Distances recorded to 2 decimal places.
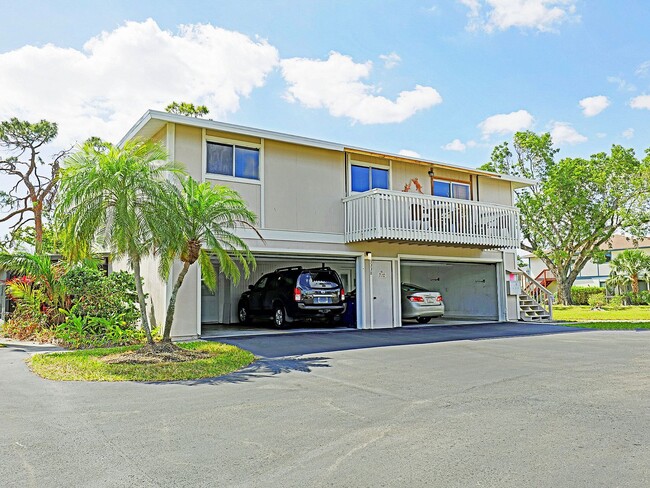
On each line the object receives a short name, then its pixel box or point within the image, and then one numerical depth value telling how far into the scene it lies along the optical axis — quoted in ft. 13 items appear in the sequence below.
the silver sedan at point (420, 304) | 56.44
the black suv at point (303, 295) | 47.67
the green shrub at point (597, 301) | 102.00
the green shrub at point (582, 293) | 130.50
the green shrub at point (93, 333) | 37.86
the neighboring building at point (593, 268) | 149.61
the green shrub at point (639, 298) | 113.04
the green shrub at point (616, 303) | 101.59
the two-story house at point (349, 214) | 44.83
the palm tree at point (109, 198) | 30.22
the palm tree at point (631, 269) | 122.72
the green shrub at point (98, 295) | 40.88
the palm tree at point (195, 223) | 32.37
